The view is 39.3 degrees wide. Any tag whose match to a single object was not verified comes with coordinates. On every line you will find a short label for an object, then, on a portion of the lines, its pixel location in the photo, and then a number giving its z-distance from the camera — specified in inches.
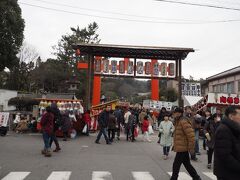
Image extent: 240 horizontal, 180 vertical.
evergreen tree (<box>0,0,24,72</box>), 1163.9
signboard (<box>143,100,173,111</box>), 1162.4
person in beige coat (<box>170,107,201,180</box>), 298.4
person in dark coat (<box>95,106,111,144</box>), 650.2
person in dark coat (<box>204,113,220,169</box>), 407.5
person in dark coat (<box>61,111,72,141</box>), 721.0
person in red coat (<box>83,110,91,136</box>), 793.6
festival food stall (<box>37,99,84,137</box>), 765.7
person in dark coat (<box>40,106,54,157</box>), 477.4
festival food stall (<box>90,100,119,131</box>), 886.4
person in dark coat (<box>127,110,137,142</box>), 719.7
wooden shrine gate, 929.8
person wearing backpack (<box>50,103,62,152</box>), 514.4
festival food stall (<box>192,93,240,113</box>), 763.4
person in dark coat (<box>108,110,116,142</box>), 686.5
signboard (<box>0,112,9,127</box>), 807.7
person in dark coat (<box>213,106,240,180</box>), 169.0
